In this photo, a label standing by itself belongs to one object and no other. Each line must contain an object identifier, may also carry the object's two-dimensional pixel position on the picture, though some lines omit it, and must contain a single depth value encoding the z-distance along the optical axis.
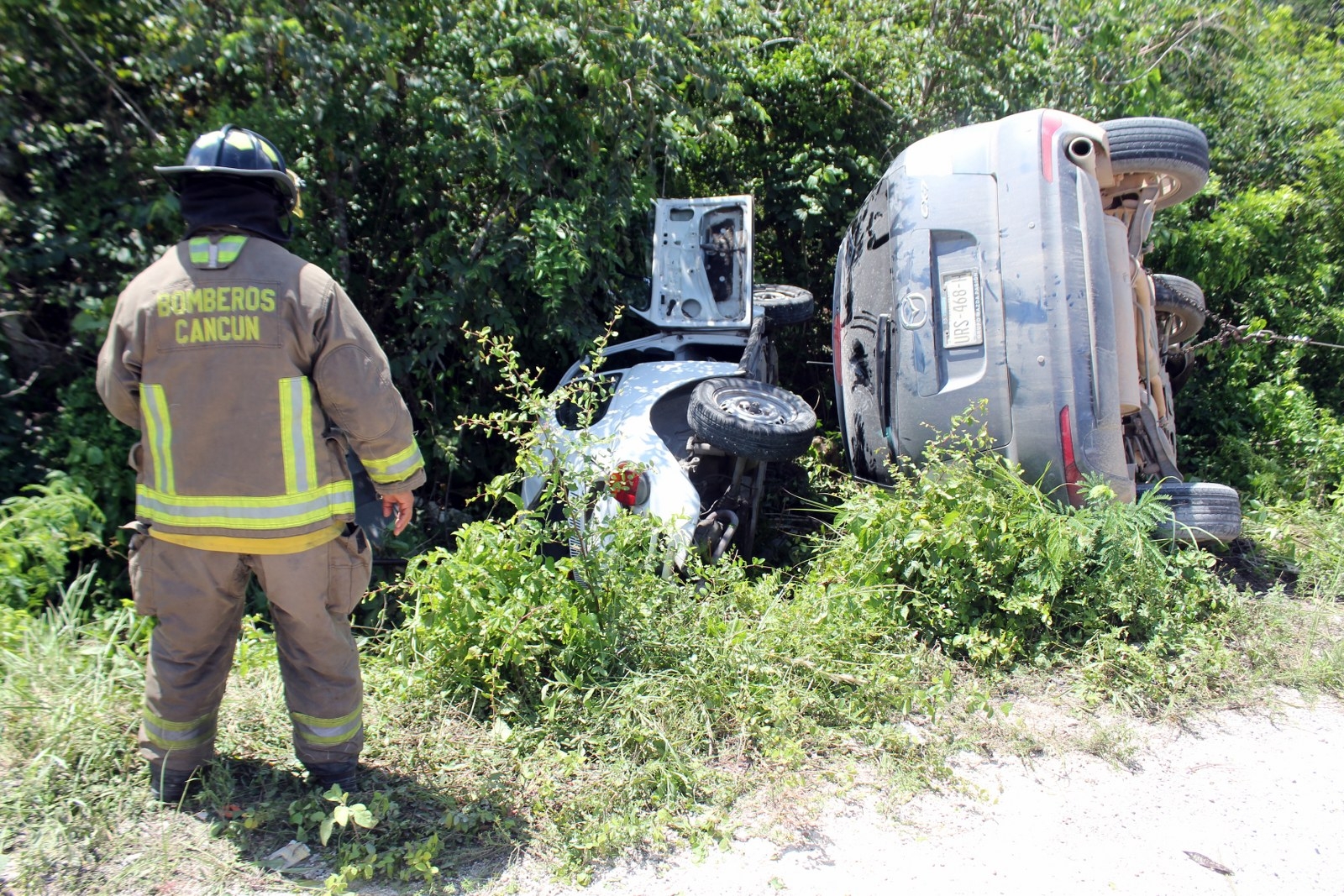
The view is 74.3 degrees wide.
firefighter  2.49
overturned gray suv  4.00
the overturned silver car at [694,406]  3.89
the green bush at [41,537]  3.54
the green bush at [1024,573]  3.73
